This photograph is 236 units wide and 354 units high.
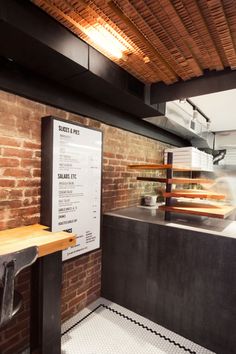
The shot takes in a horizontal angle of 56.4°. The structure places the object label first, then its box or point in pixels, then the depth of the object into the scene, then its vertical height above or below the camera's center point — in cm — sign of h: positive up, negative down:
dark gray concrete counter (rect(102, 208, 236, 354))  188 -97
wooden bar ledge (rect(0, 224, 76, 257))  139 -47
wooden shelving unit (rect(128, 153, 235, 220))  219 -22
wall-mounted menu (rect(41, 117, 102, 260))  203 -8
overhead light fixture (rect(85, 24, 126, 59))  164 +106
